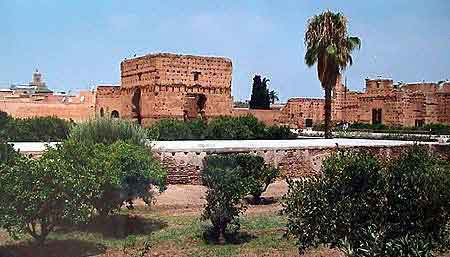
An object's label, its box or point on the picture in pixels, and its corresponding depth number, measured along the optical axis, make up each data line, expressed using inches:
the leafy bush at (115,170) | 447.5
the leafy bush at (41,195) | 393.1
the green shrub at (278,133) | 1045.2
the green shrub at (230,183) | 466.0
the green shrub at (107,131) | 619.5
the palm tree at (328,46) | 918.4
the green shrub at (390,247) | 248.7
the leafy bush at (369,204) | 306.0
